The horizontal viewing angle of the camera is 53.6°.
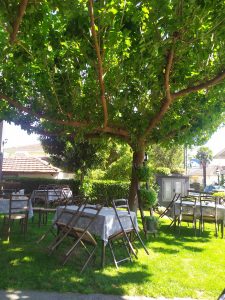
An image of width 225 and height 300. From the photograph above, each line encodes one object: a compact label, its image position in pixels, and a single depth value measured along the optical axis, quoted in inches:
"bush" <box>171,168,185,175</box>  676.4
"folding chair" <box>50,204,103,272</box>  161.8
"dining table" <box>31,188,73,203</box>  336.5
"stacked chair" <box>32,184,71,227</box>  312.9
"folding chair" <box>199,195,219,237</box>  261.3
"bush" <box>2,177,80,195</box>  542.7
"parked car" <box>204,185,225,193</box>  855.3
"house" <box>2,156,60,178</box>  700.1
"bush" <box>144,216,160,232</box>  241.0
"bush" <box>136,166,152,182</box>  254.2
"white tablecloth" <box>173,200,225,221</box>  262.6
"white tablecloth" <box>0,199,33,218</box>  226.8
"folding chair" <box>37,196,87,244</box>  186.3
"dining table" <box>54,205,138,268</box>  165.5
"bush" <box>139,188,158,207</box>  249.0
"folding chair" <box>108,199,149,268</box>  172.1
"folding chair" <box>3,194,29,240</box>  221.9
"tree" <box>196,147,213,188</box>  1023.6
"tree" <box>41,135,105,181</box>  470.4
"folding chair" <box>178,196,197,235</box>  265.8
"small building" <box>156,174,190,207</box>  487.9
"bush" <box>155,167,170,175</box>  548.2
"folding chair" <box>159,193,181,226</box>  287.2
